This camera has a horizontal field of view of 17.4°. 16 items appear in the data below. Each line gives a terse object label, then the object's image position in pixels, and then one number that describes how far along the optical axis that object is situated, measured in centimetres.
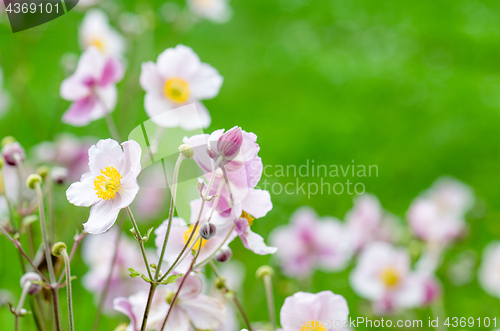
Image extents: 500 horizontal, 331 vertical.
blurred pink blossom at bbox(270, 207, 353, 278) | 134
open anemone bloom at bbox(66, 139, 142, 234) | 103
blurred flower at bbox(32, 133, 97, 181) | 128
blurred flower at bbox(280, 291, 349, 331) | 104
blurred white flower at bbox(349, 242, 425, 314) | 128
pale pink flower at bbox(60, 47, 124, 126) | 118
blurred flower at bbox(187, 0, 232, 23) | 168
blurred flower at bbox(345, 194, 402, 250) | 136
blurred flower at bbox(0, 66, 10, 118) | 142
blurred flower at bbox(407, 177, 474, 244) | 134
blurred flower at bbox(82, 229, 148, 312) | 122
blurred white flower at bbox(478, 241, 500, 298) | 141
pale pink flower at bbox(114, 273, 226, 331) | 106
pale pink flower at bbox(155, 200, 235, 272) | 105
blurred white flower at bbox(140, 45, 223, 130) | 116
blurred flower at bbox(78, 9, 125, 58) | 134
